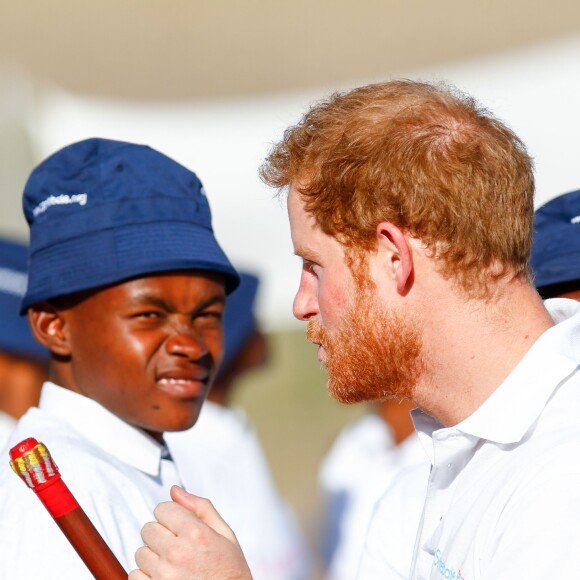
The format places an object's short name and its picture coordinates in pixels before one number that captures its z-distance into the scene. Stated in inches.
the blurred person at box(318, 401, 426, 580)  442.0
